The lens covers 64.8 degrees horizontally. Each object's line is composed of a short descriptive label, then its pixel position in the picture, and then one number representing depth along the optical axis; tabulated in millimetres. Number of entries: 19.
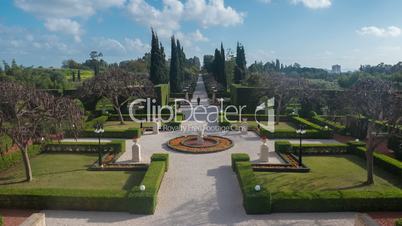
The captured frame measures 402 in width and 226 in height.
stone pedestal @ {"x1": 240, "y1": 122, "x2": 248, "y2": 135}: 24500
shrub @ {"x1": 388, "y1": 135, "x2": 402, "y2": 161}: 17362
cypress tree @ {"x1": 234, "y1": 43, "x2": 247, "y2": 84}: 54094
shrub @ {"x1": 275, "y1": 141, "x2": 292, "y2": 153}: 18297
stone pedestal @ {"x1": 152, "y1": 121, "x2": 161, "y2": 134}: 24797
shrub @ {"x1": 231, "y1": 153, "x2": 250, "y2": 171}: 15209
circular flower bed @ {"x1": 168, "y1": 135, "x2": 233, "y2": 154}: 19275
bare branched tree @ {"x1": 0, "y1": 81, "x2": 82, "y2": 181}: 12875
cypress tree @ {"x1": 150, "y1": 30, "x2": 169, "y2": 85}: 43503
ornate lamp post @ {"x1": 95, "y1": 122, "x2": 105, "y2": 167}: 15992
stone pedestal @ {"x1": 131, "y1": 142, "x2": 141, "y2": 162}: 16969
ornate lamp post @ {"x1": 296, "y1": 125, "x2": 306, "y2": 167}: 15862
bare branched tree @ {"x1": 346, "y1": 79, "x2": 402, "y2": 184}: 12812
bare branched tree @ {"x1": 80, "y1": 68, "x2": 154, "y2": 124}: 27562
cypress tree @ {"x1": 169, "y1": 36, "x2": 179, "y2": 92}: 52147
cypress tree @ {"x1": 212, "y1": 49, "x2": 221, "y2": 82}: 58719
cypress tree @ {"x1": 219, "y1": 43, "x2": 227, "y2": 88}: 56656
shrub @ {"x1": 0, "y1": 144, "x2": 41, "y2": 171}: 15258
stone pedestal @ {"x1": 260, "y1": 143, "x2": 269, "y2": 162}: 16719
